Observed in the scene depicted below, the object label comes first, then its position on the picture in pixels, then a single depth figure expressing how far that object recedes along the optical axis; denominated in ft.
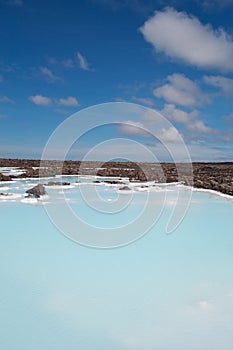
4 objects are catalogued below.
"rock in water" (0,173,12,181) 56.19
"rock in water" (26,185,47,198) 36.29
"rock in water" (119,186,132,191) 44.04
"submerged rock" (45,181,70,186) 49.24
